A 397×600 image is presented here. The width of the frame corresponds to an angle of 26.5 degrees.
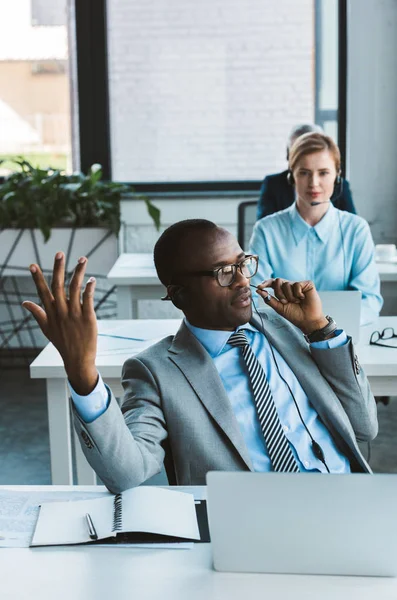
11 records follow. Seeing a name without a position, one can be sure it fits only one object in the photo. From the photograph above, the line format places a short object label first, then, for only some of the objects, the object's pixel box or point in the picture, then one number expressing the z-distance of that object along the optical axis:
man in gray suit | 1.54
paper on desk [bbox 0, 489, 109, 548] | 1.29
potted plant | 4.71
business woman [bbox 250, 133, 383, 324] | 2.92
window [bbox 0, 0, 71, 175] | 4.98
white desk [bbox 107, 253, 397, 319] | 3.62
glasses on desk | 2.45
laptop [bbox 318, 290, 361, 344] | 2.19
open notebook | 1.28
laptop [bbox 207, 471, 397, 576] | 1.09
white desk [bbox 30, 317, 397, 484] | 2.27
